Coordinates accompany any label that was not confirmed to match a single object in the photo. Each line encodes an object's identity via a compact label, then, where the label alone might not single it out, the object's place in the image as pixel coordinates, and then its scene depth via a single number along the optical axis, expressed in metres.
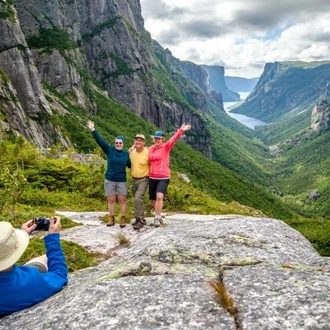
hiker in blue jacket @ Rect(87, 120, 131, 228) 13.61
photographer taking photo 6.04
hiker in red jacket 13.20
